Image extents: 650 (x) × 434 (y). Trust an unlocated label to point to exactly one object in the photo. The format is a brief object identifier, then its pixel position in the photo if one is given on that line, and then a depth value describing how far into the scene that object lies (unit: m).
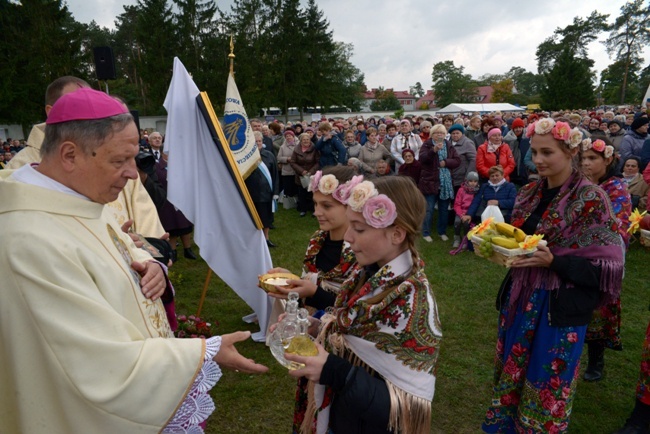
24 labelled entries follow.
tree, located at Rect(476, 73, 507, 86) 103.88
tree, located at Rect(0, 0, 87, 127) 25.09
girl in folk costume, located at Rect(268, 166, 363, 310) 2.72
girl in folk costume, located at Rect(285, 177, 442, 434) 1.74
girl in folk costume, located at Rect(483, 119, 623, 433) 2.61
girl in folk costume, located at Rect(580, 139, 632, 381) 3.64
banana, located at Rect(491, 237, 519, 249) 2.61
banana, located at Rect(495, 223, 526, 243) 2.67
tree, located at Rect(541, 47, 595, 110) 40.62
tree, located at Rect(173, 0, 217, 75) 37.78
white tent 41.06
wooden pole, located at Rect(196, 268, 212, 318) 4.93
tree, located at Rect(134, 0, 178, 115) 35.62
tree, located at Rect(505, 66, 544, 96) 97.31
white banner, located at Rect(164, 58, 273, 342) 4.26
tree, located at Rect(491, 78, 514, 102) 76.94
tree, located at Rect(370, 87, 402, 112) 72.25
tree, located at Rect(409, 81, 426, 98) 109.94
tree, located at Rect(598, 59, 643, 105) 56.88
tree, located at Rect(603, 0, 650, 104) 54.47
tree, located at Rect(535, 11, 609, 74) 58.69
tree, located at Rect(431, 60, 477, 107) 80.31
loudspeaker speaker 8.20
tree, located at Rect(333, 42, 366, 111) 65.82
